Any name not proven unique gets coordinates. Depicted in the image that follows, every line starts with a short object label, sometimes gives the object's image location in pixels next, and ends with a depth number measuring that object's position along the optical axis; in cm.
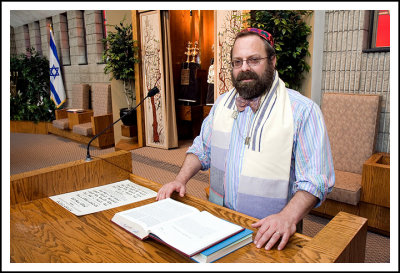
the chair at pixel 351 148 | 274
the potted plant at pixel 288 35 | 310
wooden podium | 100
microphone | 170
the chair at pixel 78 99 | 743
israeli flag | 791
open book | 101
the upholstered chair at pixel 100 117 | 604
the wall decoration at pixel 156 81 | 500
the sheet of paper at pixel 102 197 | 144
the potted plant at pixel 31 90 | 804
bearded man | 138
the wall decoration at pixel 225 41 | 371
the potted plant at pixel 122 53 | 526
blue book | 97
